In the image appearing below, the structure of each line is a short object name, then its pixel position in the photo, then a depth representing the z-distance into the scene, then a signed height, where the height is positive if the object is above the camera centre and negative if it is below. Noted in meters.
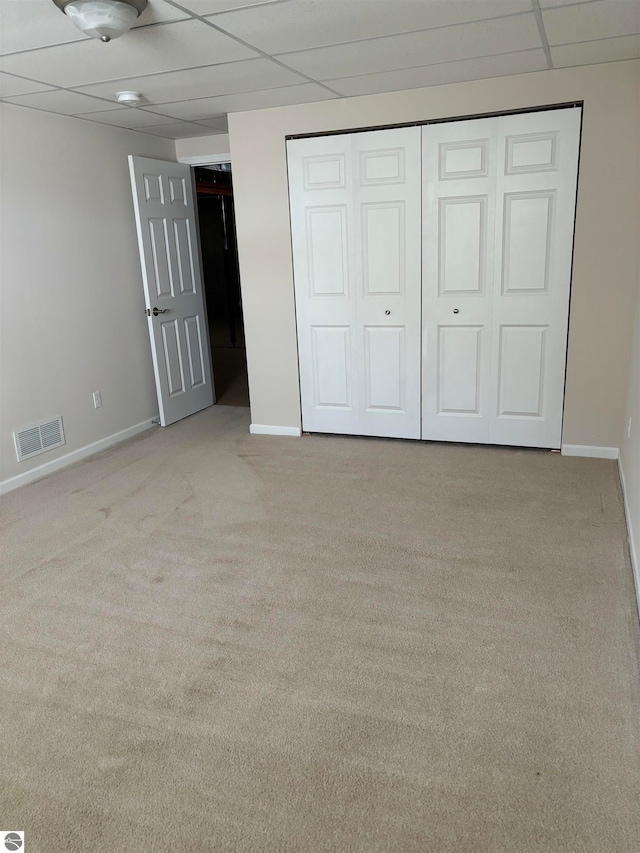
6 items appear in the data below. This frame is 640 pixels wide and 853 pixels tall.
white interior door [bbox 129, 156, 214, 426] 4.93 -0.26
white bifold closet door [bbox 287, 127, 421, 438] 4.20 -0.23
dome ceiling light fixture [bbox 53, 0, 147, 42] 2.23 +0.83
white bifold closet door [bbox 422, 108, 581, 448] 3.84 -0.22
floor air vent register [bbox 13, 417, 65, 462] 4.11 -1.17
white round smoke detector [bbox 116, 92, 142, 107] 3.62 +0.87
